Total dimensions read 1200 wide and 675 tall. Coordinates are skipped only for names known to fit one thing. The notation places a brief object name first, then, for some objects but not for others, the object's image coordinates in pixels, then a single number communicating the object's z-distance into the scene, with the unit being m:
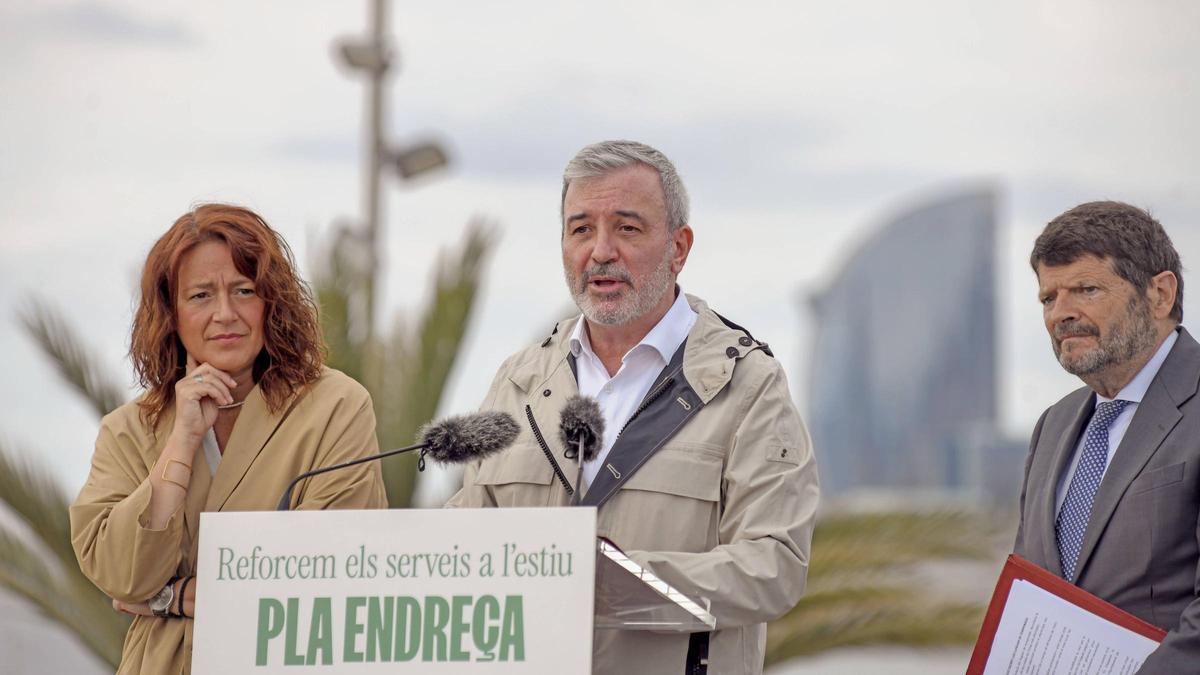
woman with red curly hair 7.37
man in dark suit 7.49
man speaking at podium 7.22
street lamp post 20.66
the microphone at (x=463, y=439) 6.70
